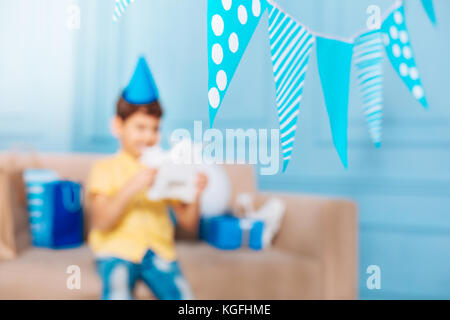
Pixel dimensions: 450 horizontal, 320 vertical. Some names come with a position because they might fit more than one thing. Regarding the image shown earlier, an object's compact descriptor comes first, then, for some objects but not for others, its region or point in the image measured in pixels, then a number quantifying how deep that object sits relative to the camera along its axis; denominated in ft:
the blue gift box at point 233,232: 4.29
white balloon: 4.52
